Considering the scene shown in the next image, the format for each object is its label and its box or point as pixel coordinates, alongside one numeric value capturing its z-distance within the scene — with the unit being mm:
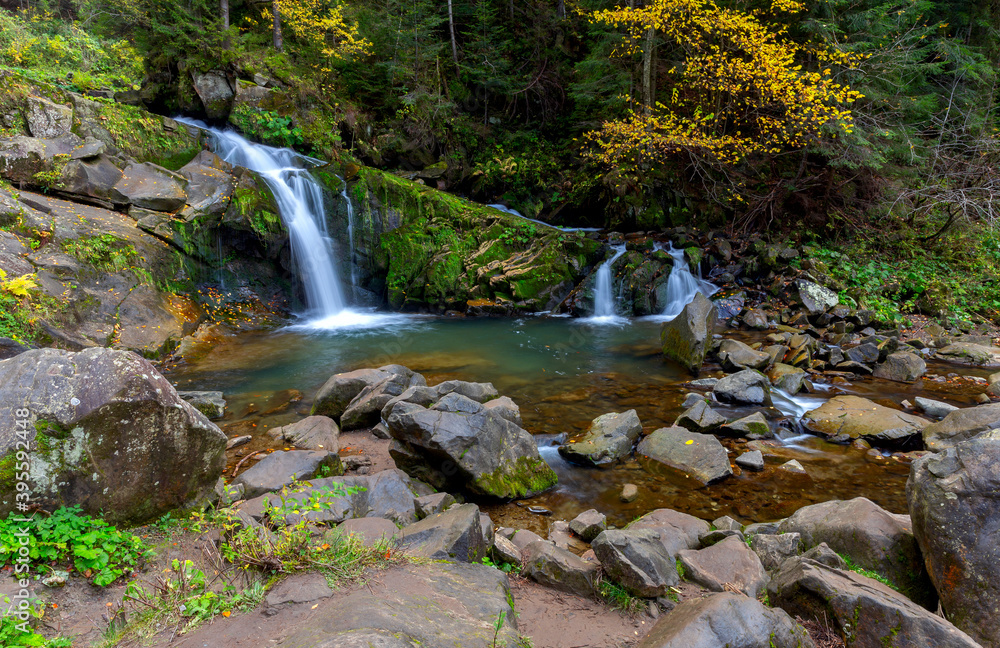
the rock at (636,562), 3191
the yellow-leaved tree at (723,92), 12406
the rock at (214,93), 14430
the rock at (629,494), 5254
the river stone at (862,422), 6199
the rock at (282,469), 4423
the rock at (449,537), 3383
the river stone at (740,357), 9008
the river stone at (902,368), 8625
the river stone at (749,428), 6559
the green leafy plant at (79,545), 2551
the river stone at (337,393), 6707
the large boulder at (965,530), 2877
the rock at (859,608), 2508
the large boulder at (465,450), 4914
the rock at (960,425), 5281
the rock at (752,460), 5781
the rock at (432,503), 4297
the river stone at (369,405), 6355
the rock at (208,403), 6676
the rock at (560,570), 3344
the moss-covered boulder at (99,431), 2770
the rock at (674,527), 4090
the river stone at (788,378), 8109
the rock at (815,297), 11984
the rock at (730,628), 2447
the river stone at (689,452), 5636
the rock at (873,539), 3314
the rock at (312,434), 5758
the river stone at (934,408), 7045
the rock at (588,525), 4332
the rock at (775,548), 3734
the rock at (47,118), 10336
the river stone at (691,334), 9180
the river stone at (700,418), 6586
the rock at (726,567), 3410
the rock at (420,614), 2205
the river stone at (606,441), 5988
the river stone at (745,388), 7535
